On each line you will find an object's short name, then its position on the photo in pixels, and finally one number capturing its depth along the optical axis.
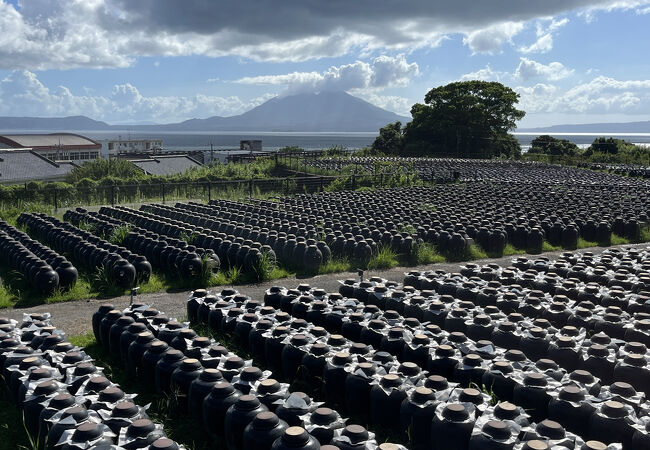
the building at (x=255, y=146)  101.02
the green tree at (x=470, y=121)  69.19
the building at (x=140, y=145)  114.69
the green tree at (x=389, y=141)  75.25
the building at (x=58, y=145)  99.19
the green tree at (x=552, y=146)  70.38
